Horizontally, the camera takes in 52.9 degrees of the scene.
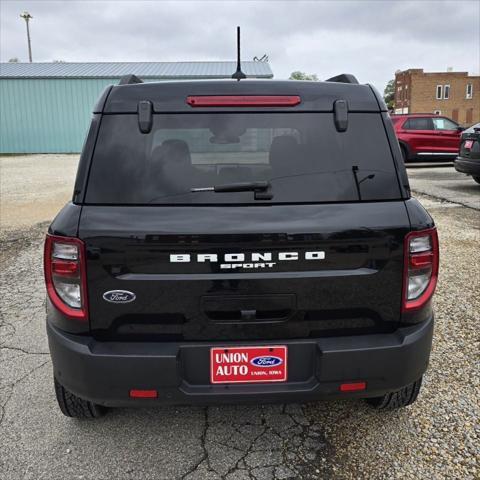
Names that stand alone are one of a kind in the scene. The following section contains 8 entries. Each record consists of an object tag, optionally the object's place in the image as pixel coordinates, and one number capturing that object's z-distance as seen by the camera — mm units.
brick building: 57281
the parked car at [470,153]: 10117
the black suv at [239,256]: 2066
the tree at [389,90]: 102250
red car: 16125
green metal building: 27859
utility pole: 55438
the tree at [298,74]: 95044
